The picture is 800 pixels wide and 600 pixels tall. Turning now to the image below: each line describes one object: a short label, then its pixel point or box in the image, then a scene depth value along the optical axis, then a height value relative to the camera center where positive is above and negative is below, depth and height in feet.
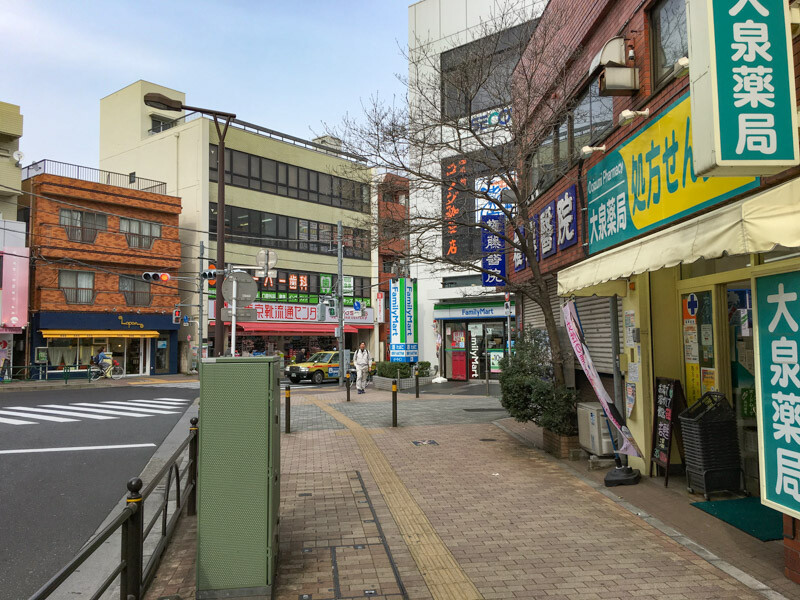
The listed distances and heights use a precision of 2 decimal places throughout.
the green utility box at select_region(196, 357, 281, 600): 13.93 -3.30
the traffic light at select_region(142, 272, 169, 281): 78.82 +9.17
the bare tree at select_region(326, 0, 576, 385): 32.32 +12.75
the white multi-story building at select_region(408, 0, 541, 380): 79.87 +5.03
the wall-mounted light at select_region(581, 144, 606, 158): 28.74 +9.17
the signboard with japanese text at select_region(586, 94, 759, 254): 19.57 +6.03
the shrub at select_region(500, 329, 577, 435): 29.60 -2.76
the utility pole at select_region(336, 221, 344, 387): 85.25 +5.46
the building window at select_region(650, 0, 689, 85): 22.89 +12.25
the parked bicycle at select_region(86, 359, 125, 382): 92.75 -4.93
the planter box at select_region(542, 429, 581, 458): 30.01 -5.53
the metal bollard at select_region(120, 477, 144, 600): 12.61 -4.47
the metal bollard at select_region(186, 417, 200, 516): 21.42 -4.81
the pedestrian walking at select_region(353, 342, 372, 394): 70.18 -3.11
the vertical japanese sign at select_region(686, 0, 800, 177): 13.89 +5.91
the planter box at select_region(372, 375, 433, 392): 74.79 -5.70
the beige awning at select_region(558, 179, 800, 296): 12.58 +2.51
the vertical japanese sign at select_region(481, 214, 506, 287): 43.74 +7.22
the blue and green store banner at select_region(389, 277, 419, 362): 78.07 +3.29
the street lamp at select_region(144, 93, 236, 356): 50.44 +17.44
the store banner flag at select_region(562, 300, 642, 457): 23.90 -1.58
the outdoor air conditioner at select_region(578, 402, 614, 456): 27.02 -4.39
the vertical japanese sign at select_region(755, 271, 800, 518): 13.70 -1.30
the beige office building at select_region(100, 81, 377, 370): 118.11 +29.99
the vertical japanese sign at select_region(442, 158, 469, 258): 32.40 +10.04
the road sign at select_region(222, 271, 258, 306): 32.04 +2.94
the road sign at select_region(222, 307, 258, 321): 32.73 +1.52
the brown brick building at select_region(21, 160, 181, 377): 97.14 +12.40
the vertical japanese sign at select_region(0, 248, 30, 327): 90.43 +8.52
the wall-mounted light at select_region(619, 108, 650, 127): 24.28 +9.21
